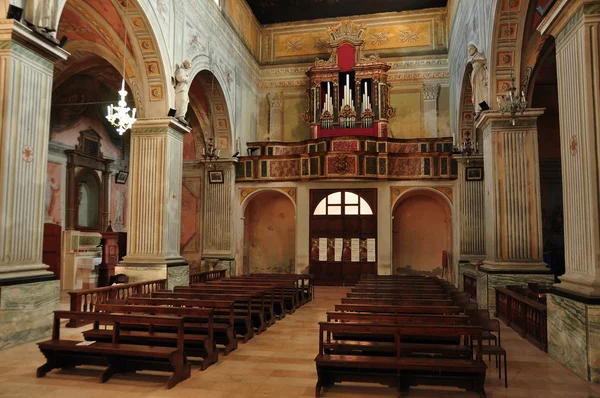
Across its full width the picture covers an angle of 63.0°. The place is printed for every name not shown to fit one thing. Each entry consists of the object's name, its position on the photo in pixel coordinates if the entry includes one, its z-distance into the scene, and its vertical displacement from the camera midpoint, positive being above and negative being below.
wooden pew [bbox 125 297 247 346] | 6.53 -1.08
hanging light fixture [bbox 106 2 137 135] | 9.38 +2.42
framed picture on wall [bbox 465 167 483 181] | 15.02 +2.05
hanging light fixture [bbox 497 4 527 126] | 8.07 +2.31
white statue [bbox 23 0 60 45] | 6.91 +3.19
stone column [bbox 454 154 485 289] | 14.98 +0.83
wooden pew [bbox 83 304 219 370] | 5.65 -1.12
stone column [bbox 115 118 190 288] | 11.14 +0.87
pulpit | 12.30 -0.44
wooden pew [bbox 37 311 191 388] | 5.11 -1.20
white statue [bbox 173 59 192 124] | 11.71 +3.53
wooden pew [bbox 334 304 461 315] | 6.22 -0.89
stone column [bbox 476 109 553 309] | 9.76 +0.75
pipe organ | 17.22 +5.35
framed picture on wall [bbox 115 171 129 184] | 18.90 +2.44
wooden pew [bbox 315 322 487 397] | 4.61 -1.20
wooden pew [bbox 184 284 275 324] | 8.19 -0.99
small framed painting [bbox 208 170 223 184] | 16.66 +2.15
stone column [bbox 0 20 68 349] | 6.47 +0.79
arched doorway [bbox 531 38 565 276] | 15.90 +2.22
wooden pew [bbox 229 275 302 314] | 10.62 -1.10
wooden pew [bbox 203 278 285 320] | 8.98 -1.00
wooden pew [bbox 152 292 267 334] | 7.51 -0.88
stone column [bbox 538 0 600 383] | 5.24 +0.61
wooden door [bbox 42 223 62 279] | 14.30 -0.25
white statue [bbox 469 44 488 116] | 10.35 +3.46
